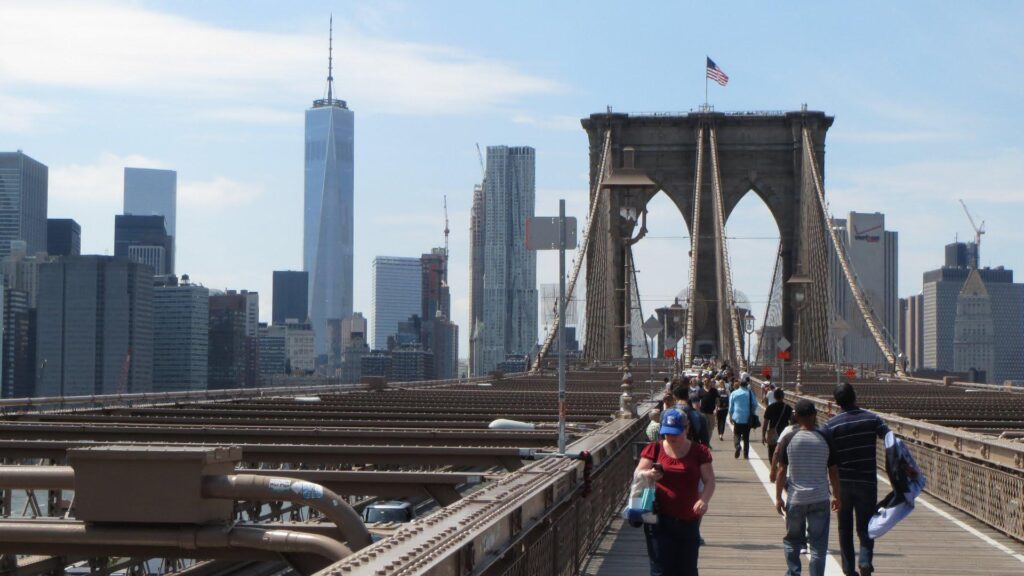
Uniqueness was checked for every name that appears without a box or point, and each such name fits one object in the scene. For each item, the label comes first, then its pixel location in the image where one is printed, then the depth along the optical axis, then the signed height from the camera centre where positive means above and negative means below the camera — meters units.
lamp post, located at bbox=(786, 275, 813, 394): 57.21 +3.04
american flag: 92.62 +17.63
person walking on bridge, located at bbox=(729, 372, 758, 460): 26.73 -0.95
